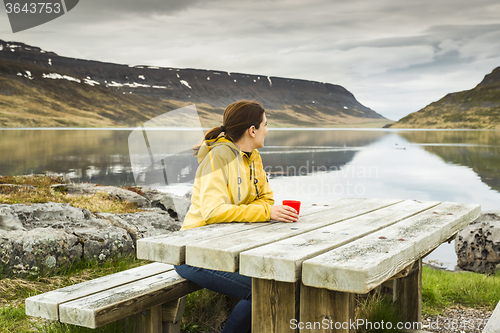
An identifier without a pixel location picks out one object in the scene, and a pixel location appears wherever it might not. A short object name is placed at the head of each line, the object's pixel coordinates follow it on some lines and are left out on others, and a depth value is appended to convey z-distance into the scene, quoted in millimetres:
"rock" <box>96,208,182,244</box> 4105
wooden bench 1916
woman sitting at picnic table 2180
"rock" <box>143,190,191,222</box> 6144
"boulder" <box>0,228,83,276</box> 3244
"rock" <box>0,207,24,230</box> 3557
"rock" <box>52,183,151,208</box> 6148
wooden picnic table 1572
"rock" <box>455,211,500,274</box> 5090
